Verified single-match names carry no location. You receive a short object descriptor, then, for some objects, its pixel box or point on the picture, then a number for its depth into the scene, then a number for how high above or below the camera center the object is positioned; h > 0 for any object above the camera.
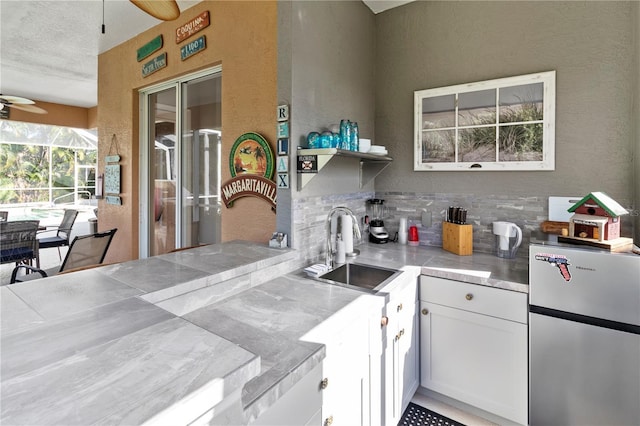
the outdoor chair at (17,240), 3.40 -0.36
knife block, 2.35 -0.23
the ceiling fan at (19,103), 3.69 +1.25
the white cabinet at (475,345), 1.76 -0.80
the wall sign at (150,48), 3.05 +1.56
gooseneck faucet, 2.01 -0.15
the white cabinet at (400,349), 1.68 -0.80
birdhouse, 1.69 -0.06
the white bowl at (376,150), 2.33 +0.42
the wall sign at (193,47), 2.62 +1.34
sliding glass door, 2.86 +0.42
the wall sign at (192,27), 2.60 +1.51
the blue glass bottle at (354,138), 2.13 +0.46
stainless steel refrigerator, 1.50 -0.63
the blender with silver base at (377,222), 2.78 -0.13
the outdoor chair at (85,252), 2.47 -0.36
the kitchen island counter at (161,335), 0.56 -0.33
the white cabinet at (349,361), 1.17 -0.62
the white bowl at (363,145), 2.25 +0.44
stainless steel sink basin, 2.02 -0.43
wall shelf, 1.85 +0.30
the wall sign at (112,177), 3.67 +0.34
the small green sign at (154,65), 3.00 +1.37
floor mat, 1.90 -1.27
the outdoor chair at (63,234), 4.47 -0.41
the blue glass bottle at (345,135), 2.08 +0.47
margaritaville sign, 2.15 +0.25
